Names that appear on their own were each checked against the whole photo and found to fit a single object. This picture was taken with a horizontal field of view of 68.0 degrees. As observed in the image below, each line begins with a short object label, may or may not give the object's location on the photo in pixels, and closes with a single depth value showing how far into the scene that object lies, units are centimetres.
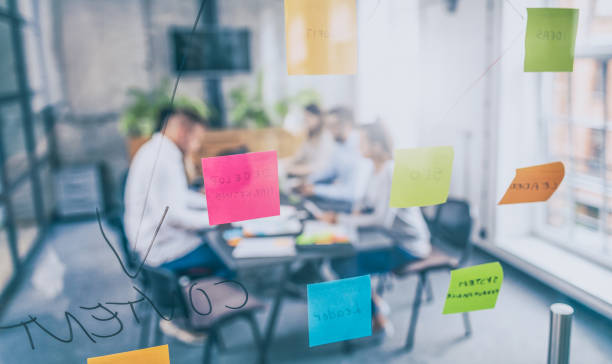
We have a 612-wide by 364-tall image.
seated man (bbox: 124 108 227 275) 170
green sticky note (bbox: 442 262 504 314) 87
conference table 199
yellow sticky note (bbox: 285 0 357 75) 75
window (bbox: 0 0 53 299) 334
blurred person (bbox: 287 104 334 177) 411
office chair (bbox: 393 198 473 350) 237
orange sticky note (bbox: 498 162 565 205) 90
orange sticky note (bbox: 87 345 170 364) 68
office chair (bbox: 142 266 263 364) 172
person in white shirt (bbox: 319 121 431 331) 229
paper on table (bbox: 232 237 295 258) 203
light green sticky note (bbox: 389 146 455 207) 84
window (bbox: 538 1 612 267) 229
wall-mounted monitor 546
